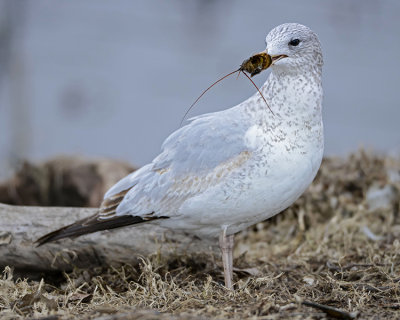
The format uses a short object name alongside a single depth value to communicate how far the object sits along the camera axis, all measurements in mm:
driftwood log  8687
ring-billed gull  7555
